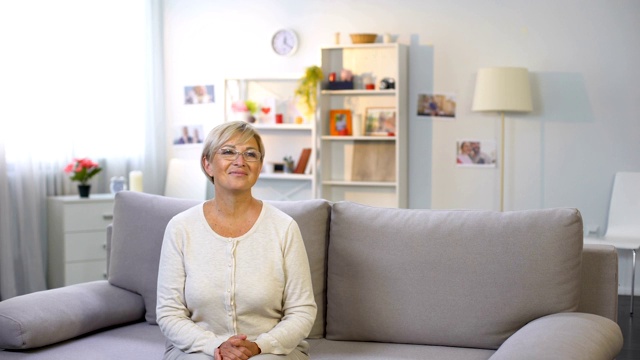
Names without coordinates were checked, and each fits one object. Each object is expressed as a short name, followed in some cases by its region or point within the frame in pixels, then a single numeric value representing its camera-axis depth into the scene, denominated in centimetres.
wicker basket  643
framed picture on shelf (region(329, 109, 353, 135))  662
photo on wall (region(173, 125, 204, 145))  727
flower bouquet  608
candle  612
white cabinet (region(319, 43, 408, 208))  646
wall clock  688
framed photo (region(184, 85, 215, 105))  721
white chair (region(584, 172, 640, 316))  598
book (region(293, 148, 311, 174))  675
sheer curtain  597
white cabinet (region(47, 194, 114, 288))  599
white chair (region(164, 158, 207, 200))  668
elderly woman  263
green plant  648
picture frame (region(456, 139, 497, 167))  646
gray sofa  282
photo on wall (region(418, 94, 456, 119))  652
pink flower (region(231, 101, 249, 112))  679
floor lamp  605
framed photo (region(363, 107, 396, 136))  648
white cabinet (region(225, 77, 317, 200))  684
